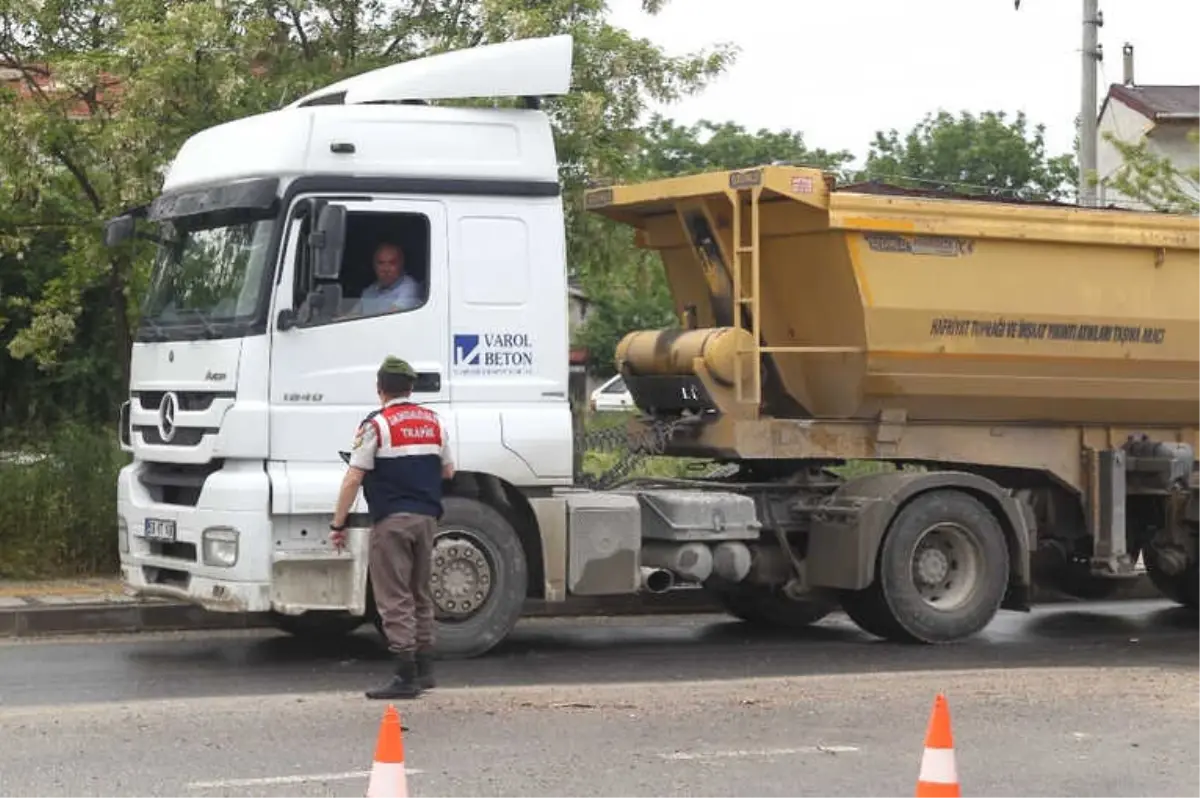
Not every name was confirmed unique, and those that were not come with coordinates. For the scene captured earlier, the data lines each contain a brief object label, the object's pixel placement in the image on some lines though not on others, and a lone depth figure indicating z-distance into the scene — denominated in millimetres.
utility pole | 20047
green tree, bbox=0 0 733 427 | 13391
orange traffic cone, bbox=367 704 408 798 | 5543
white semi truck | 10461
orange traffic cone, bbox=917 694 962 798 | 5727
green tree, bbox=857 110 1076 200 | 59031
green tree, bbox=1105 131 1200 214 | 21111
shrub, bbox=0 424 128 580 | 13844
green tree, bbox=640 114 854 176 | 59281
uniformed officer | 9430
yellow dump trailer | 11992
